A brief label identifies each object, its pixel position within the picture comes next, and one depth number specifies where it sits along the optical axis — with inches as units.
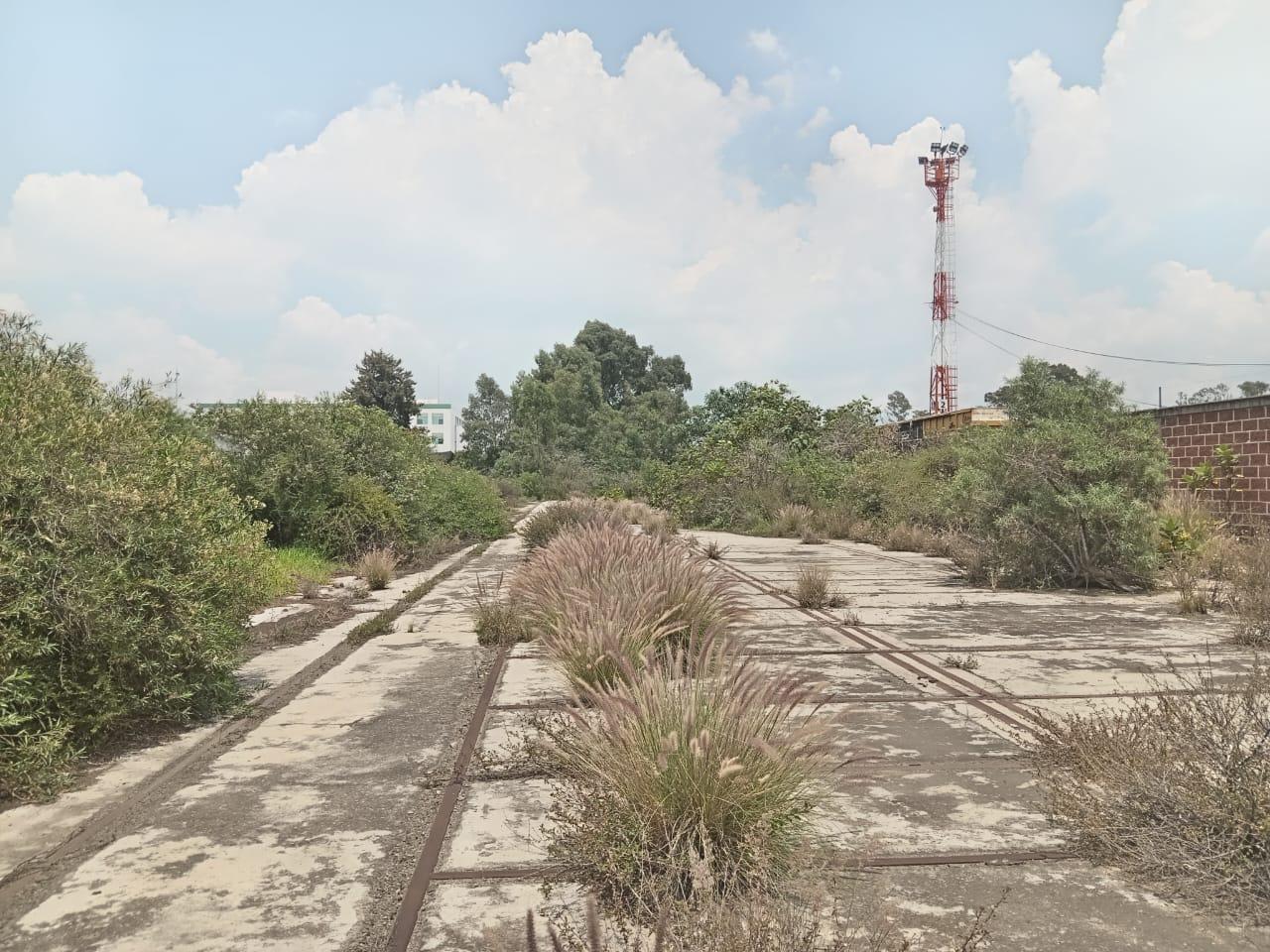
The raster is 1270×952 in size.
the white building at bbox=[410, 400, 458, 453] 4562.0
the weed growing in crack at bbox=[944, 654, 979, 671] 262.5
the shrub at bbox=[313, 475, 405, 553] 579.5
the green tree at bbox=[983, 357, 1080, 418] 485.2
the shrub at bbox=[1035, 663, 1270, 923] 116.3
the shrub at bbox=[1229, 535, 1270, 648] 291.1
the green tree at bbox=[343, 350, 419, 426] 2429.9
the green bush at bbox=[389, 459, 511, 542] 676.7
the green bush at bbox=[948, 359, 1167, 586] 436.5
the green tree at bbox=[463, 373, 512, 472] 2632.9
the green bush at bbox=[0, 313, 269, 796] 162.2
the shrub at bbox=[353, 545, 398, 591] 491.8
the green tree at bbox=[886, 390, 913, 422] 3644.2
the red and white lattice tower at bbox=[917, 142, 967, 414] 1756.9
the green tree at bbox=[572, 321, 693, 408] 2952.8
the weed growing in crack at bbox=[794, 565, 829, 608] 399.2
